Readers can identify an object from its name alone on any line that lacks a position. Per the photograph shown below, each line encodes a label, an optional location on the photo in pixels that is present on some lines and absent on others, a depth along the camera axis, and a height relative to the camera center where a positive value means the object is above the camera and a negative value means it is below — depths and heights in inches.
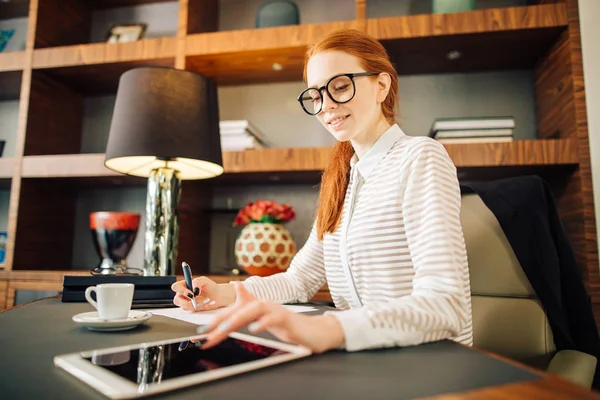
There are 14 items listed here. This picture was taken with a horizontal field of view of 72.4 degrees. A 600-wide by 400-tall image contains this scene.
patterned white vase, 69.3 -0.5
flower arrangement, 71.5 +5.8
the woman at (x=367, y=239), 20.3 +0.7
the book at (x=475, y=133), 66.7 +19.0
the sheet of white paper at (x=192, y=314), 29.2 -5.3
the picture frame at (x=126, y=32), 89.1 +46.1
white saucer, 25.3 -4.9
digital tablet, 15.1 -5.0
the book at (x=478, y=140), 66.0 +17.7
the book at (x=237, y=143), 73.6 +18.4
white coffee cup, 26.7 -3.6
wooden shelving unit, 64.0 +31.3
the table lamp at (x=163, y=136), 50.3 +13.6
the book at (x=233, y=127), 73.6 +21.3
